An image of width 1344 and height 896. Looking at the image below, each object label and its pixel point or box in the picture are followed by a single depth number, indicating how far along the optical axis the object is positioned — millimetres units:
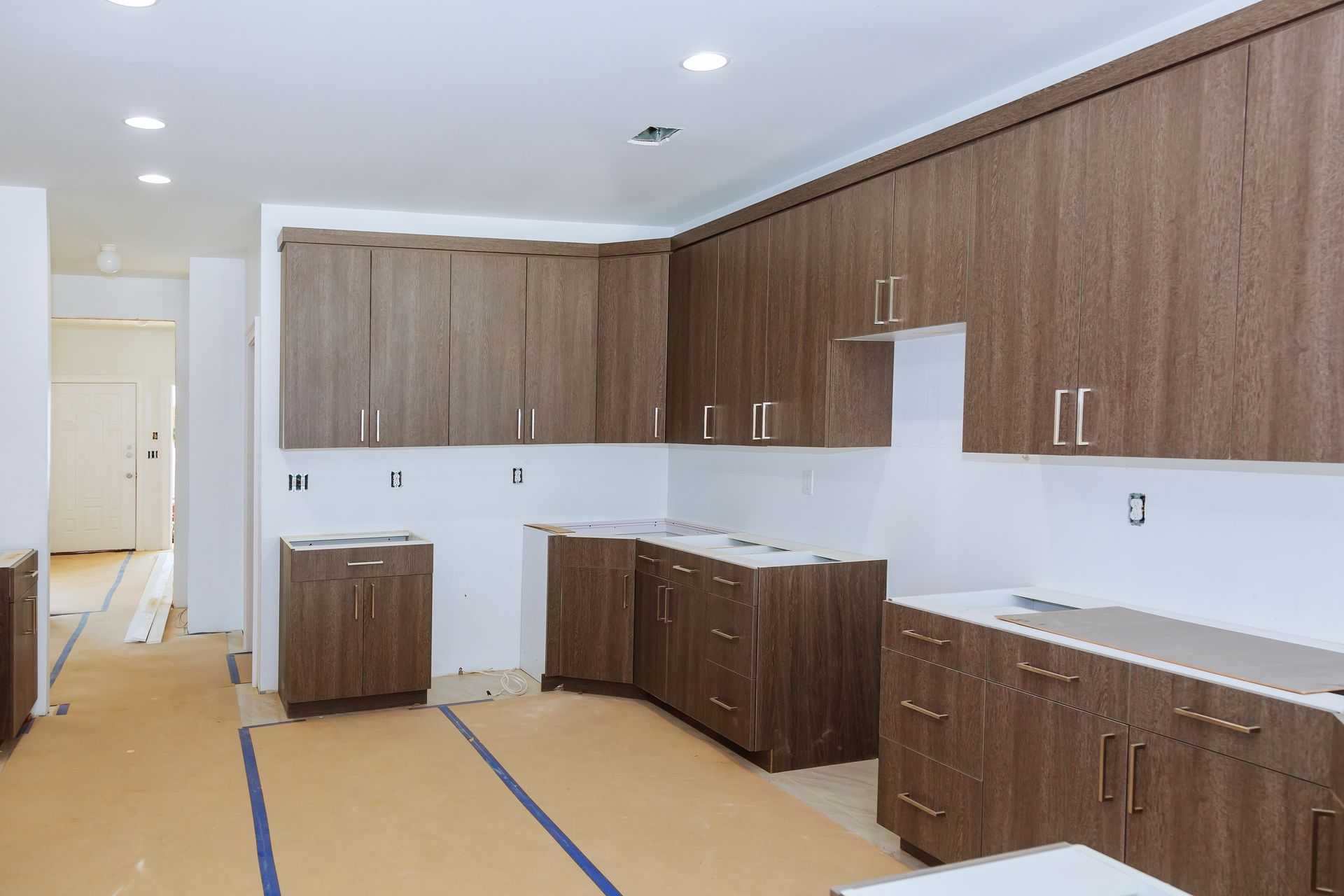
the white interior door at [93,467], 10500
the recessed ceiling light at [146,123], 3654
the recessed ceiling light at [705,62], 3006
